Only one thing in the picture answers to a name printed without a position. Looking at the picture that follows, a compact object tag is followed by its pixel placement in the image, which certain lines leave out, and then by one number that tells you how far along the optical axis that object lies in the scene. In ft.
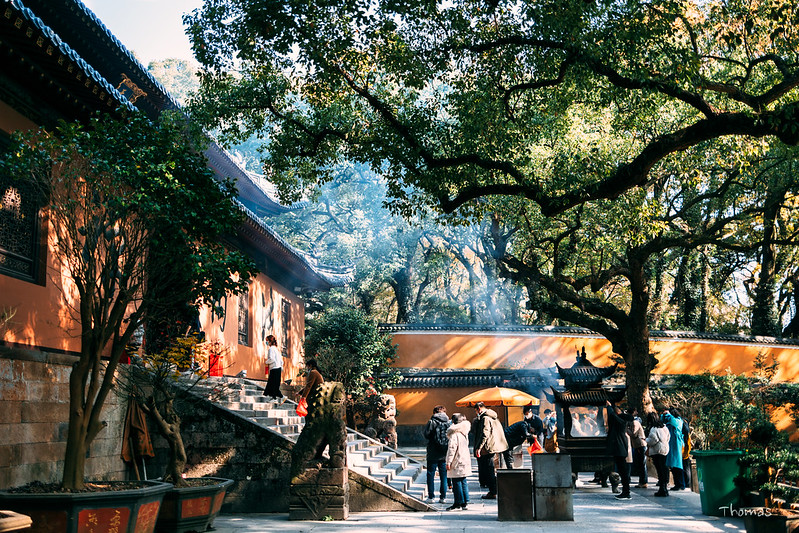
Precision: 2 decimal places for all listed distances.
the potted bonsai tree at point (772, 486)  23.99
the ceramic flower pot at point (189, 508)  27.40
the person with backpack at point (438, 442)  38.06
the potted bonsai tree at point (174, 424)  27.50
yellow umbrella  55.21
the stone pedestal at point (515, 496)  32.09
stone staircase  38.01
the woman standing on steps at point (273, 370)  46.44
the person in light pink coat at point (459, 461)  35.04
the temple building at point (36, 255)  25.07
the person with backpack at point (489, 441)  39.99
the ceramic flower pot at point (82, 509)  21.01
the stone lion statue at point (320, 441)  33.09
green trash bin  31.17
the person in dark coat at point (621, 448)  39.58
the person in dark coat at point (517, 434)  45.10
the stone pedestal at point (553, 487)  31.89
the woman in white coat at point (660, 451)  40.52
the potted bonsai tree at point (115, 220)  23.22
